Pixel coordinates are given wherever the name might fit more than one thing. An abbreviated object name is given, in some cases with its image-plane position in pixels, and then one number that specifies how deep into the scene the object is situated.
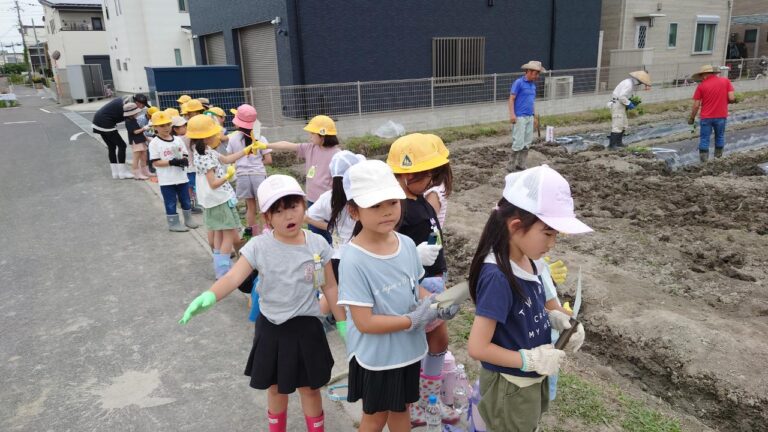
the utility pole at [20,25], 62.78
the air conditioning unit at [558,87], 16.84
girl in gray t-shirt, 2.67
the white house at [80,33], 35.62
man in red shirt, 9.65
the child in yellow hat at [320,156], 4.56
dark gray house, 13.36
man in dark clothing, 9.88
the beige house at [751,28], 29.26
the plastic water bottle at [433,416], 2.94
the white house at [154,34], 26.25
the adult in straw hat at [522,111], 9.24
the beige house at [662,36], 20.06
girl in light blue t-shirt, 2.28
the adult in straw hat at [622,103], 10.76
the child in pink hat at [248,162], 5.55
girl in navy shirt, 2.00
